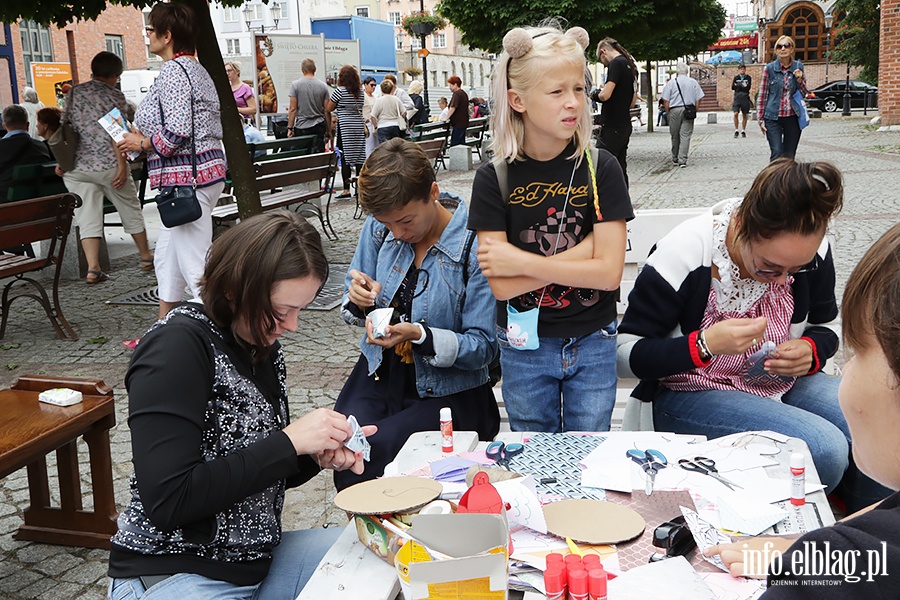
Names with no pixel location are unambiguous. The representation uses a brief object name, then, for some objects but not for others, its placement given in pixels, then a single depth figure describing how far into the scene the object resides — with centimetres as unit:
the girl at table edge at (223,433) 180
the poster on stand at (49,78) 2222
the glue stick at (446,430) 223
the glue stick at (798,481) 184
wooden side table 286
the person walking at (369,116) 1313
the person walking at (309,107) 1215
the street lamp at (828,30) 4212
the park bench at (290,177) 773
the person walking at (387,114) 1280
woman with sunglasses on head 1051
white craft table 164
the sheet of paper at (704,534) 168
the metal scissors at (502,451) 214
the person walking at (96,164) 721
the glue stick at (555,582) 147
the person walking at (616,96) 996
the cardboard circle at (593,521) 172
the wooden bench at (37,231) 554
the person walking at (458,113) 1592
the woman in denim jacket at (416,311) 287
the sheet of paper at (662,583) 152
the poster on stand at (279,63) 1448
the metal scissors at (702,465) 200
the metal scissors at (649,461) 201
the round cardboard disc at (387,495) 177
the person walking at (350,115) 1178
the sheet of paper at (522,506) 174
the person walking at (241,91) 1142
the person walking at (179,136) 532
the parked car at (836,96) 3359
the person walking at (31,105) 1260
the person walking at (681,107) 1566
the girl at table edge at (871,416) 105
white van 2617
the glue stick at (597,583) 143
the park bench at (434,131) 1512
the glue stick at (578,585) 145
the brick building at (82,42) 2900
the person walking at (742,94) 2291
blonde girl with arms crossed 262
